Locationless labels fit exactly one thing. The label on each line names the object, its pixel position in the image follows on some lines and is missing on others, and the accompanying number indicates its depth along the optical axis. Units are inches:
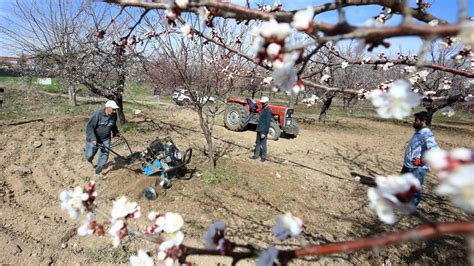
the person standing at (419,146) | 167.8
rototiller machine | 191.2
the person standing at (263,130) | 279.6
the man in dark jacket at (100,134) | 217.6
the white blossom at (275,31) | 30.1
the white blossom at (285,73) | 30.9
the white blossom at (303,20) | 31.0
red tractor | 393.1
